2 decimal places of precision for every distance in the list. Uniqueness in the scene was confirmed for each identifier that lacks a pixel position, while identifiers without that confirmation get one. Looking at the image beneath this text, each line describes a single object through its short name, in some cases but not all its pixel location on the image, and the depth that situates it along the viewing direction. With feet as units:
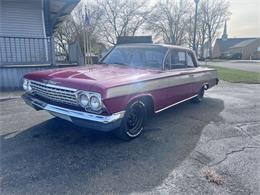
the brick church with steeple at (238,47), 208.09
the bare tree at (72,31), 87.76
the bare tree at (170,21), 143.95
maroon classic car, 9.67
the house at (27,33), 25.85
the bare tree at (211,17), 172.53
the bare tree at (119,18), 119.91
